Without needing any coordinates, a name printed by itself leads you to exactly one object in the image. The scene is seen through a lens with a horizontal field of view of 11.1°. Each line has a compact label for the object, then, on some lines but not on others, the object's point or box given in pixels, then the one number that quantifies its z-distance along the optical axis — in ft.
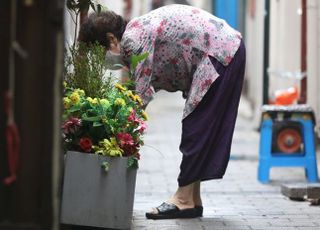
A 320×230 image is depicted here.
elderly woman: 34.77
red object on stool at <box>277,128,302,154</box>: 53.89
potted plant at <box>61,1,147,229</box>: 30.45
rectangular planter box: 30.37
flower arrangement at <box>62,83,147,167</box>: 30.92
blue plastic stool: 52.46
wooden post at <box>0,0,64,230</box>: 18.21
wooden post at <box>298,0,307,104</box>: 64.20
